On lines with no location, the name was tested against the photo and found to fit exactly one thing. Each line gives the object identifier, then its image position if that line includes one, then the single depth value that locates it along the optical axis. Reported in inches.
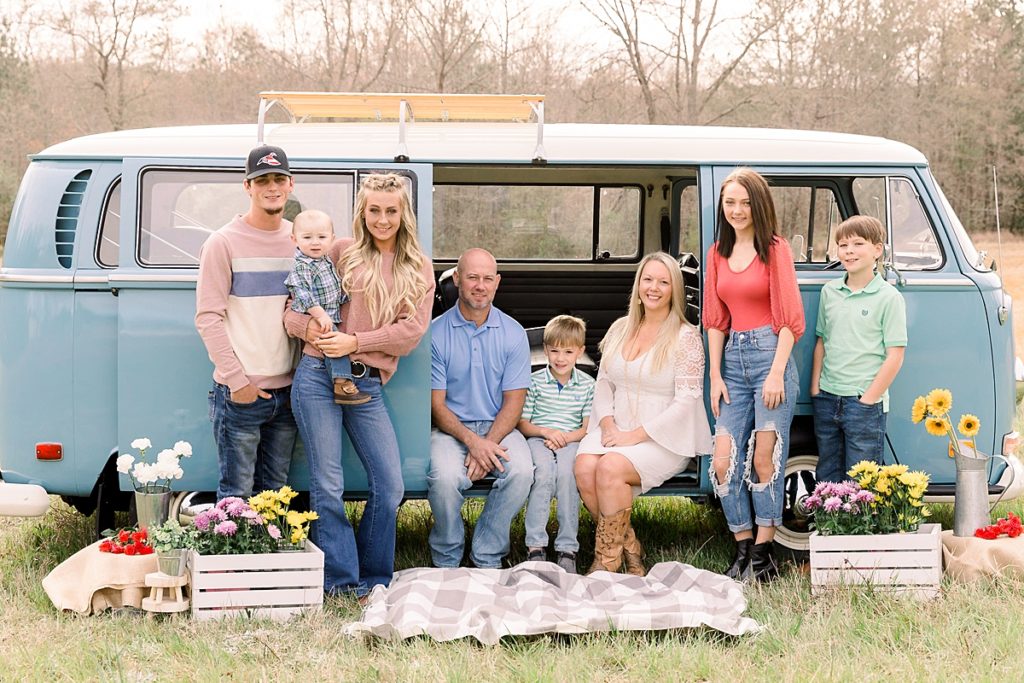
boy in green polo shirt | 189.0
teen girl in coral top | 185.8
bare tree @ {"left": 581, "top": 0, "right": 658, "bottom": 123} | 709.9
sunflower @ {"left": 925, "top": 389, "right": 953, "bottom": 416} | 190.2
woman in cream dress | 194.9
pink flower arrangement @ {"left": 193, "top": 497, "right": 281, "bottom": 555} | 173.6
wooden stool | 173.5
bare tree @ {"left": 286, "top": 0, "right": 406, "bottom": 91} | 703.7
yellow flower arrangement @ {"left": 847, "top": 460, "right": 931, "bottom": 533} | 183.8
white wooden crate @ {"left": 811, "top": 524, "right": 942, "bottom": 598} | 182.4
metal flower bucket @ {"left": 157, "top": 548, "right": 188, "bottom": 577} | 174.2
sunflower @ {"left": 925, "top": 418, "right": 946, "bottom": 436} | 193.0
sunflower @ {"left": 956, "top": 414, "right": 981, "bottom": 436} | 191.2
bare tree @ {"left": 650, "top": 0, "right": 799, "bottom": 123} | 711.1
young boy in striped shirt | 199.5
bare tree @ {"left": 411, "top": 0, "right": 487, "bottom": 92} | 663.1
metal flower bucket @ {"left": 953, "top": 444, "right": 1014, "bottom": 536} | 193.0
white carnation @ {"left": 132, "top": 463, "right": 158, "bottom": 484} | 176.7
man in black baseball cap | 172.9
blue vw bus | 190.7
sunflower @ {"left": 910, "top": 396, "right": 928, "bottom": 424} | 192.7
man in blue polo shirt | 195.9
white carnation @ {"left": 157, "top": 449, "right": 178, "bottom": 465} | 176.4
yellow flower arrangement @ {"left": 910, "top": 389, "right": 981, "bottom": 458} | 190.7
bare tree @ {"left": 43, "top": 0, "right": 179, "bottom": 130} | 836.0
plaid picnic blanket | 166.2
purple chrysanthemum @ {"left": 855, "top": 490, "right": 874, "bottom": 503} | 182.5
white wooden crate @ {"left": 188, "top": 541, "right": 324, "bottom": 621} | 173.3
